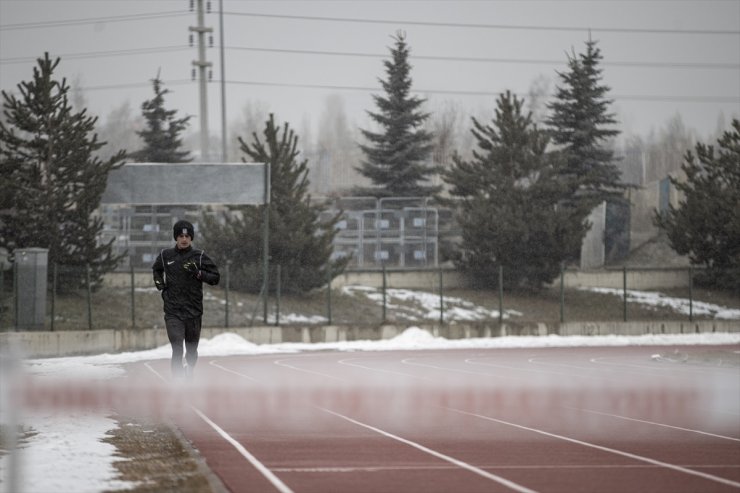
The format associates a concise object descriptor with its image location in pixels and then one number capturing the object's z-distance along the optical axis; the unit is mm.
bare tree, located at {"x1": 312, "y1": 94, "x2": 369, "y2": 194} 121994
